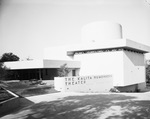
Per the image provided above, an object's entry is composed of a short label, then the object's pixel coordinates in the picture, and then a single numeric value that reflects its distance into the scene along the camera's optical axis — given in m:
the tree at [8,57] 48.57
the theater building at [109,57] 20.84
